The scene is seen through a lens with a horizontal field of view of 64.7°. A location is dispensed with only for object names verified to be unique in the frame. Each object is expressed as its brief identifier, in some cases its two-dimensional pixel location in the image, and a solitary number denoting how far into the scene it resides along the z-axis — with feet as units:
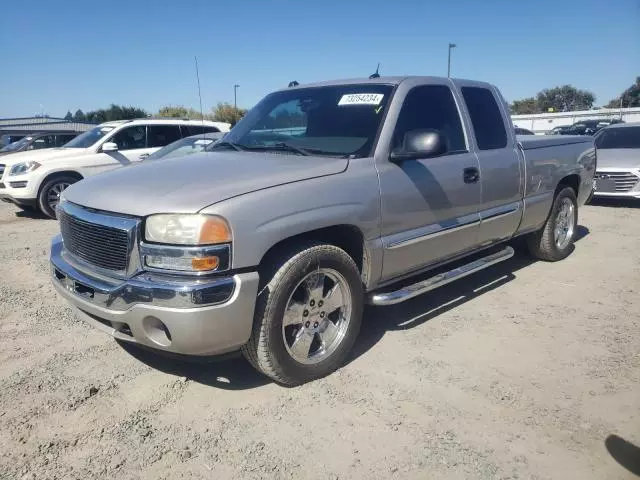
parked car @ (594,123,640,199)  31.53
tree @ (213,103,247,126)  132.09
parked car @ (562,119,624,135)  91.35
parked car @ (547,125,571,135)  102.78
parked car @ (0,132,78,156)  43.34
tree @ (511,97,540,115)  285.64
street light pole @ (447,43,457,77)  105.38
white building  150.41
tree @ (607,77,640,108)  260.83
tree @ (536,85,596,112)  300.40
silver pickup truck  8.70
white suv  30.27
